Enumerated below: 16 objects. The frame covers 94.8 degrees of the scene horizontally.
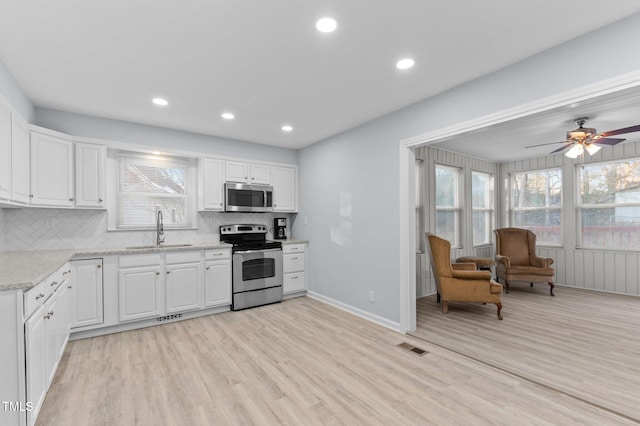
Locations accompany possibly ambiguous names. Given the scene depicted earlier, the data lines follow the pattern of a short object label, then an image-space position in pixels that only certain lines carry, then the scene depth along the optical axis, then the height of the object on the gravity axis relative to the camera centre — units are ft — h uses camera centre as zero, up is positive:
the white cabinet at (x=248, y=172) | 14.81 +2.14
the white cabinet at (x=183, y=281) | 12.10 -2.85
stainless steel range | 13.78 -2.64
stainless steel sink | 12.77 -1.42
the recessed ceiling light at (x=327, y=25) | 6.24 +4.09
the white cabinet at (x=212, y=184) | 14.05 +1.45
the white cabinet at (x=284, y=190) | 16.40 +1.33
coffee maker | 16.94 -0.91
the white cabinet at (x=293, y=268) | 15.49 -2.96
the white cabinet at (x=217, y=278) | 13.02 -2.92
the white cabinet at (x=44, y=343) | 5.65 -2.95
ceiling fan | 11.16 +2.77
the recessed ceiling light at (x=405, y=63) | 7.85 +4.06
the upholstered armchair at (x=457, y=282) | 12.41 -3.02
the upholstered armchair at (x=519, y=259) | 16.38 -2.84
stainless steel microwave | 14.48 +0.82
